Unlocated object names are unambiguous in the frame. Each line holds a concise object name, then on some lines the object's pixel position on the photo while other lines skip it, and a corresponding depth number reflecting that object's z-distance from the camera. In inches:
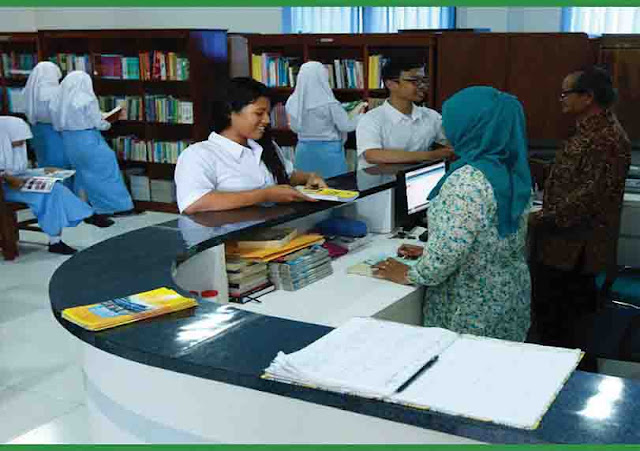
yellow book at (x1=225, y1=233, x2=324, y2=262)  111.2
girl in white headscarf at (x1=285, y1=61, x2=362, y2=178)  252.5
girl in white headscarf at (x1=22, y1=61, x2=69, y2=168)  315.0
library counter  54.2
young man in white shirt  170.1
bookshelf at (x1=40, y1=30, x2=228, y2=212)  311.6
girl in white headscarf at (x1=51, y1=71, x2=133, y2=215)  301.9
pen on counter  58.3
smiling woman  122.3
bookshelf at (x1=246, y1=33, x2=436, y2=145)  262.4
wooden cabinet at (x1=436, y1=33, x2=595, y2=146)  207.5
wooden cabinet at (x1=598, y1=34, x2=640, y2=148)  199.2
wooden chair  255.3
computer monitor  142.9
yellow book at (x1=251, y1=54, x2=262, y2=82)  294.4
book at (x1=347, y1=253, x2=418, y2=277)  120.0
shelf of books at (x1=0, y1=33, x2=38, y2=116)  367.2
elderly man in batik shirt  152.3
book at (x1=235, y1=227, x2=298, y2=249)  113.1
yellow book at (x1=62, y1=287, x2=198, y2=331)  74.6
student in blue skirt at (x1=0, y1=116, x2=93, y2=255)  257.6
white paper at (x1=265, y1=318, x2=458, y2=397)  58.7
